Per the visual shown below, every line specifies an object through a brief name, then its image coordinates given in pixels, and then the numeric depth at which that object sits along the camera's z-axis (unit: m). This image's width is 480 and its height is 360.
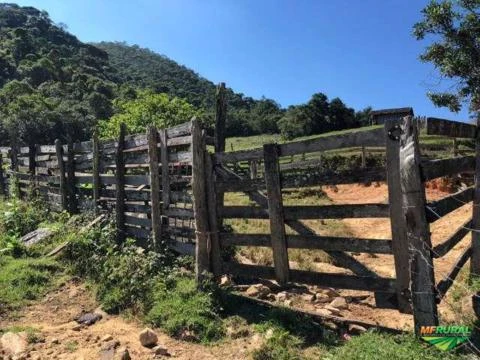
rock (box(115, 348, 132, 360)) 4.99
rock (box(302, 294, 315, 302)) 6.36
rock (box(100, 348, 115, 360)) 5.05
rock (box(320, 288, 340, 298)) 6.62
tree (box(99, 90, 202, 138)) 28.70
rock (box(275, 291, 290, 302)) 6.31
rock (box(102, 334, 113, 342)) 5.55
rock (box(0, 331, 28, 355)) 5.33
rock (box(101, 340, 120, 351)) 5.31
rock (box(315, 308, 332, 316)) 5.62
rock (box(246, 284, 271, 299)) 6.47
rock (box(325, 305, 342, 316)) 5.83
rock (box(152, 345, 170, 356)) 5.20
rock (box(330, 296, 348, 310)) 6.15
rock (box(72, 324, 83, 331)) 6.02
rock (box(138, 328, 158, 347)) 5.38
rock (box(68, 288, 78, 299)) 7.21
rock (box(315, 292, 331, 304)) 6.38
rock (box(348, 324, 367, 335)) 5.22
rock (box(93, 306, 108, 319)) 6.41
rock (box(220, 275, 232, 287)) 6.80
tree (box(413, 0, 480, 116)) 13.09
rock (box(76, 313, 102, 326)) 6.22
